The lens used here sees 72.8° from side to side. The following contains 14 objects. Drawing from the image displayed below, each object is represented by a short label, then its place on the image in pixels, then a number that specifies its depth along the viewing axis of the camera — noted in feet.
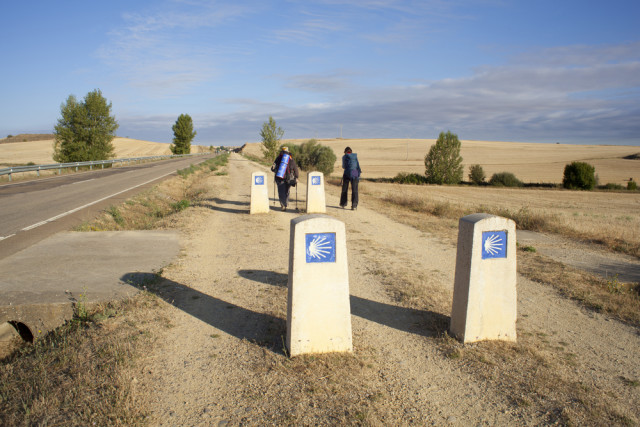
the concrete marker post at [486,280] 14.35
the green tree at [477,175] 189.47
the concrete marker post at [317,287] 13.09
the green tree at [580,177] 161.68
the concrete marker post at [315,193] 41.52
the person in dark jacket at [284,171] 40.63
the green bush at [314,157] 159.22
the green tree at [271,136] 154.84
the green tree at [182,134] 323.70
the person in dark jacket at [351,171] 42.86
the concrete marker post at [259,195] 40.88
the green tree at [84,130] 155.12
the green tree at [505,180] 173.56
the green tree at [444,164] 190.70
